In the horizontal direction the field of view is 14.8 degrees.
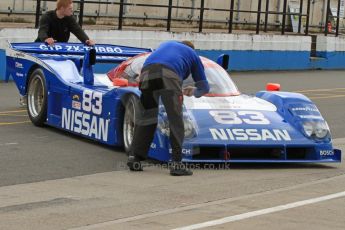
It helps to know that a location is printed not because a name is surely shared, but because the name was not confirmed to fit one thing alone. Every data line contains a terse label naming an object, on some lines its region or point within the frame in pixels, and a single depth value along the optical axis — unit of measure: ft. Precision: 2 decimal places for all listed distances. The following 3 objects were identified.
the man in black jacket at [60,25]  66.02
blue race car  46.54
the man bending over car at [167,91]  44.64
